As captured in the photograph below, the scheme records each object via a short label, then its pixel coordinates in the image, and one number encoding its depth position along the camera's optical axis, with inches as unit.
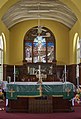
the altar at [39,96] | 238.8
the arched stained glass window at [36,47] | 492.9
